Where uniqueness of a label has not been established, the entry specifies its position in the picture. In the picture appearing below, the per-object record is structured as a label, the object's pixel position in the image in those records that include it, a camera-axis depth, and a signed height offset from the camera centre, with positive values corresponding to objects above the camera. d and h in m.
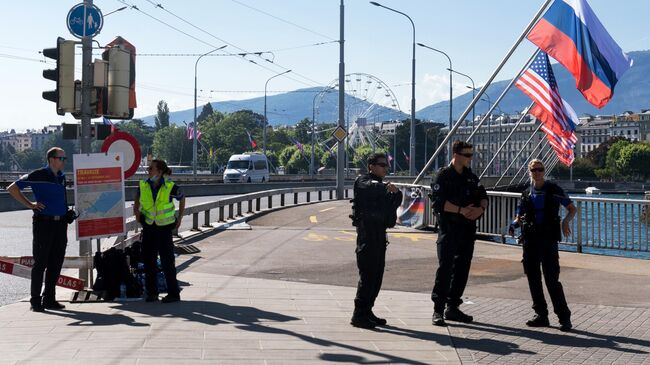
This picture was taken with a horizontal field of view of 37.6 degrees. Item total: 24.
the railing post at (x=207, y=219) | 21.82 -1.30
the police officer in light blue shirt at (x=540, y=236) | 9.06 -0.68
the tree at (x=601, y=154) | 178.12 +2.29
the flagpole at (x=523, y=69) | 25.97 +2.75
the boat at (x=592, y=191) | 112.69 -3.12
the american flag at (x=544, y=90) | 26.72 +2.14
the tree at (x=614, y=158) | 165.88 +1.46
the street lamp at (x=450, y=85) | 63.06 +5.52
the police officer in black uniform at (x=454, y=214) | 9.08 -0.47
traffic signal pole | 11.40 +0.59
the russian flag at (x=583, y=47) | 17.83 +2.33
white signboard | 10.87 -0.37
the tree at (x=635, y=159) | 161.75 +1.28
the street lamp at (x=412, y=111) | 48.32 +2.73
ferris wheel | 81.75 +5.33
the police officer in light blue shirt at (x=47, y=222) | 9.66 -0.62
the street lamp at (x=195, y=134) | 75.04 +2.30
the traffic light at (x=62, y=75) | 11.10 +1.01
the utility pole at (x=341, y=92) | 39.25 +2.95
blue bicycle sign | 11.76 +1.74
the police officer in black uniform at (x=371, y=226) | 8.87 -0.58
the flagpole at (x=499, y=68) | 19.95 +2.24
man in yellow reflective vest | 10.30 -0.76
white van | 69.50 -0.45
